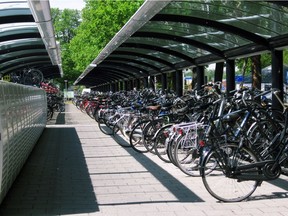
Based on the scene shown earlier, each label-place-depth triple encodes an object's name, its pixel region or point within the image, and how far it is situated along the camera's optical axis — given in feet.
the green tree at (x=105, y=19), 114.01
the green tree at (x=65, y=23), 247.50
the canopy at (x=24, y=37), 27.73
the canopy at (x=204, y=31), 24.58
